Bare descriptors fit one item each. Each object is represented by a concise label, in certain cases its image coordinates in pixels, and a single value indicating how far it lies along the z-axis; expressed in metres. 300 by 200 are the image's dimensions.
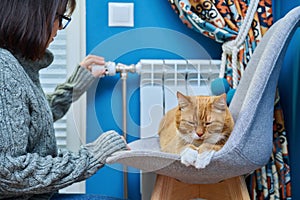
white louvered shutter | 2.41
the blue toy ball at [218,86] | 2.05
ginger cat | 1.84
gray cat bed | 1.77
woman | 1.66
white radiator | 2.01
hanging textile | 2.23
